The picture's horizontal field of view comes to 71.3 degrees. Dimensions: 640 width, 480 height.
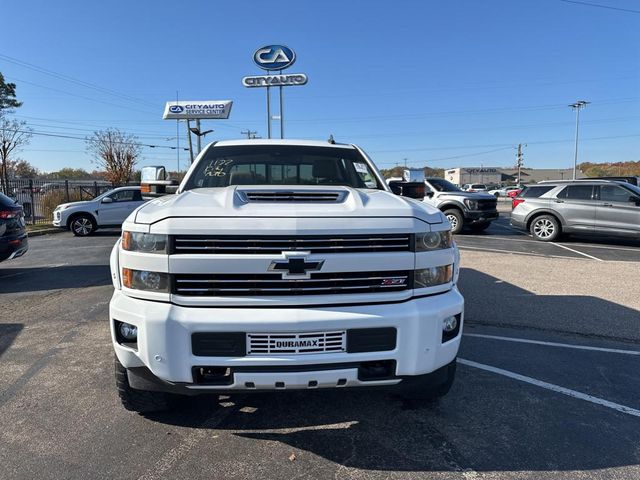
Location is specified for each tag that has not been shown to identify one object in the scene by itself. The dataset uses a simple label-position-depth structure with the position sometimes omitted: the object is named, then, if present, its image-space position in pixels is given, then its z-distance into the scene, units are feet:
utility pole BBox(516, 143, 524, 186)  233.35
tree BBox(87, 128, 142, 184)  120.67
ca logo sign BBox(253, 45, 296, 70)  68.95
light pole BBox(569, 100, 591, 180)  176.86
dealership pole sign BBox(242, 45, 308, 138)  69.10
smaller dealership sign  82.38
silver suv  37.86
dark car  23.95
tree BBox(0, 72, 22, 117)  91.83
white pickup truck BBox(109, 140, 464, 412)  7.93
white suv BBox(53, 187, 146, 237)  48.80
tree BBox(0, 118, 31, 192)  72.42
